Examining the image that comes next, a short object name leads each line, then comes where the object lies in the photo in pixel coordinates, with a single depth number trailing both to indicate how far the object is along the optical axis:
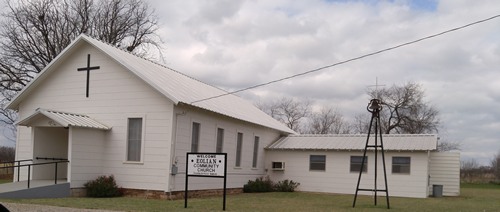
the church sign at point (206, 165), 16.67
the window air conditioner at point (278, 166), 31.09
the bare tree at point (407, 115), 58.81
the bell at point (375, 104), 19.88
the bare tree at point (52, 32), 37.03
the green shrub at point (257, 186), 28.08
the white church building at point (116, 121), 20.45
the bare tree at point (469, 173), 71.71
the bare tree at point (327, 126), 69.31
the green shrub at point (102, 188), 20.28
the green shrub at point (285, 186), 29.81
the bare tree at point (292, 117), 69.44
